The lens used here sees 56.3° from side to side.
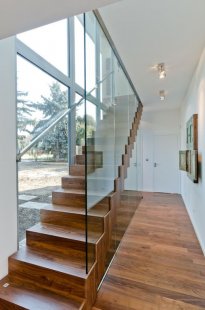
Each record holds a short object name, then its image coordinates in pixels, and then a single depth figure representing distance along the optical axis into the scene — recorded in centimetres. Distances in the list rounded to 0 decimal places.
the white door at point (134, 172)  381
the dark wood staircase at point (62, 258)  161
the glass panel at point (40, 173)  234
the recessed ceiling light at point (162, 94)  454
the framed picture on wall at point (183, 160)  408
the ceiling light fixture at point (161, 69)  318
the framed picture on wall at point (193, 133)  317
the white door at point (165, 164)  650
